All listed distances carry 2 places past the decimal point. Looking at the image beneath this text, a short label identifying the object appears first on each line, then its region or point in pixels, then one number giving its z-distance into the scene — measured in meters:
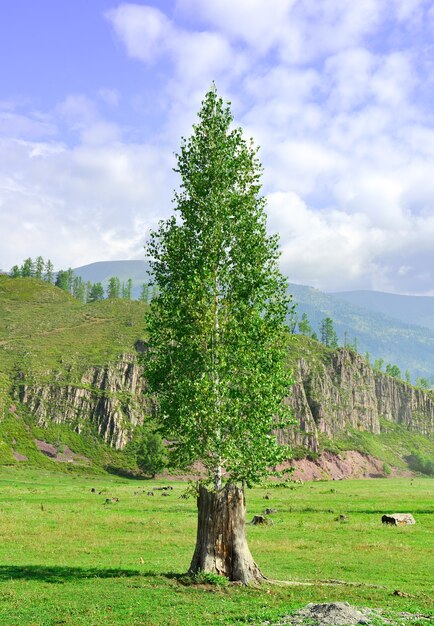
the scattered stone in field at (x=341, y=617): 19.17
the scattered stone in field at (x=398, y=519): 55.22
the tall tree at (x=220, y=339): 29.22
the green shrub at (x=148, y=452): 140.00
